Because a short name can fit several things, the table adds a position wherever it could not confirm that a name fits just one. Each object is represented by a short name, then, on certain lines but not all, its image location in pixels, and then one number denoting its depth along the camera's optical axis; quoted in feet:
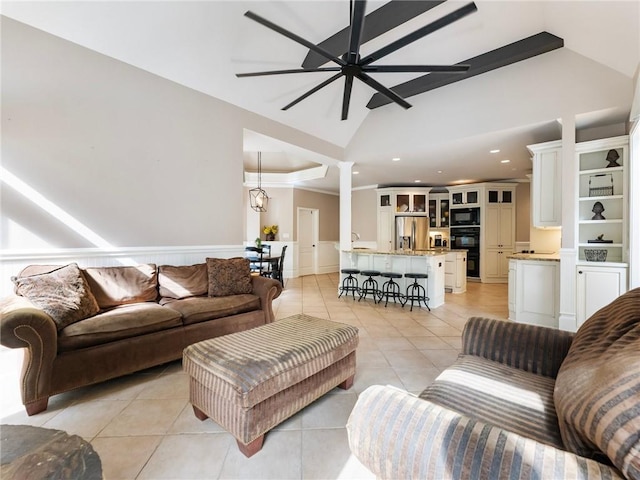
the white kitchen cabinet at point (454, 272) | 19.95
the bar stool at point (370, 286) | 16.74
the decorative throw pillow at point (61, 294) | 6.91
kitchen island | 15.88
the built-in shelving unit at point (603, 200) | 10.90
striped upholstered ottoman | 4.92
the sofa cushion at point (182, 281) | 10.08
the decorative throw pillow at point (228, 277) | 10.66
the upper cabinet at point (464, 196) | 24.43
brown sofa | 6.17
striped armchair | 2.21
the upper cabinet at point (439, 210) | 26.71
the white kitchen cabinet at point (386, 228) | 26.63
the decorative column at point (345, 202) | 19.29
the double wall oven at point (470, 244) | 24.32
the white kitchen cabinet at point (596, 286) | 10.42
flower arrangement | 25.67
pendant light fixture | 22.63
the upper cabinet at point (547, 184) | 12.23
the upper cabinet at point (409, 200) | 26.66
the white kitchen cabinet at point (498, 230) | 23.75
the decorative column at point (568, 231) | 11.19
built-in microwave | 24.32
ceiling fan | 6.36
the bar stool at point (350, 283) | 17.80
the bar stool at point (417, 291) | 15.51
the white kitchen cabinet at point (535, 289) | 12.12
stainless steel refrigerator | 26.02
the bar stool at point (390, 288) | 16.48
